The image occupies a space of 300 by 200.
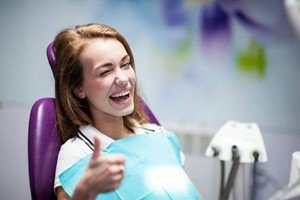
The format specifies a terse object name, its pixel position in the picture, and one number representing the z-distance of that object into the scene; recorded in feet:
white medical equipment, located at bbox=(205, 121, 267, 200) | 5.44
